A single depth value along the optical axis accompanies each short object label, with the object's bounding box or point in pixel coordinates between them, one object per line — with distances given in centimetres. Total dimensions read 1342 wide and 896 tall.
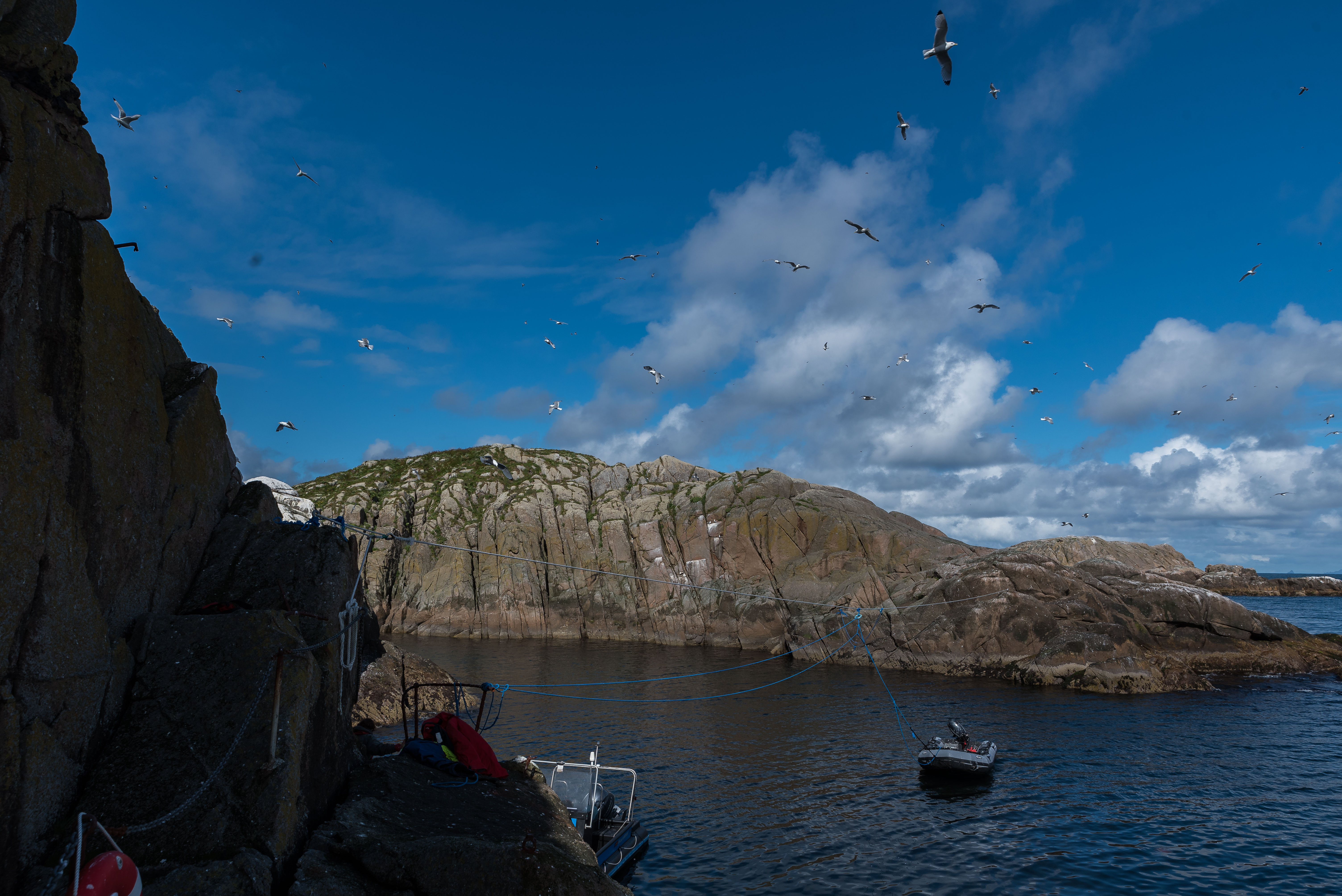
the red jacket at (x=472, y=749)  1558
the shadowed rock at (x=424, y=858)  1030
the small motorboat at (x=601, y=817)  1797
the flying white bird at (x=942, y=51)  1839
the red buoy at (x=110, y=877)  785
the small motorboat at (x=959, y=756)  2519
